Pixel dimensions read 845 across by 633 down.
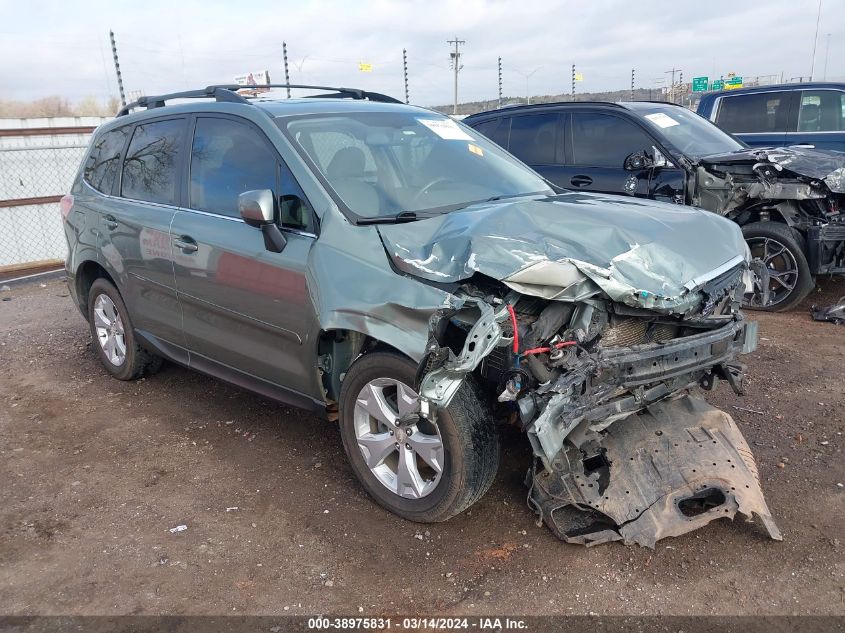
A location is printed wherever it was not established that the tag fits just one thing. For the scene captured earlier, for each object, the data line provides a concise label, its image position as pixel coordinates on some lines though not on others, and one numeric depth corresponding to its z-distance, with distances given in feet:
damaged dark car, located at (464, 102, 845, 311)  20.17
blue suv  29.22
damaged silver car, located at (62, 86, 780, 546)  9.25
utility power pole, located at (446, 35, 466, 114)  114.99
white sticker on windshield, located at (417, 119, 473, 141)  13.97
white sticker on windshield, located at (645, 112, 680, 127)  23.09
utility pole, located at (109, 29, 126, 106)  50.14
